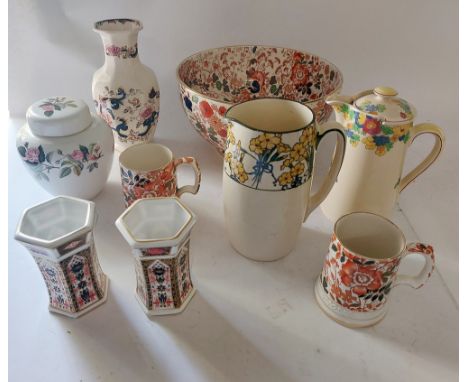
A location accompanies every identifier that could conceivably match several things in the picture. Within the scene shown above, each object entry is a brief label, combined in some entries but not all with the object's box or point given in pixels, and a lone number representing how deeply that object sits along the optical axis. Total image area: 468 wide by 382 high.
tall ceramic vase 0.69
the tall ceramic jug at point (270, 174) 0.49
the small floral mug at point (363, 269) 0.47
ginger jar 0.58
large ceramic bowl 0.81
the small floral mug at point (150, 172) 0.58
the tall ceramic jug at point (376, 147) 0.55
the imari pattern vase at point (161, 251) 0.45
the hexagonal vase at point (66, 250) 0.44
